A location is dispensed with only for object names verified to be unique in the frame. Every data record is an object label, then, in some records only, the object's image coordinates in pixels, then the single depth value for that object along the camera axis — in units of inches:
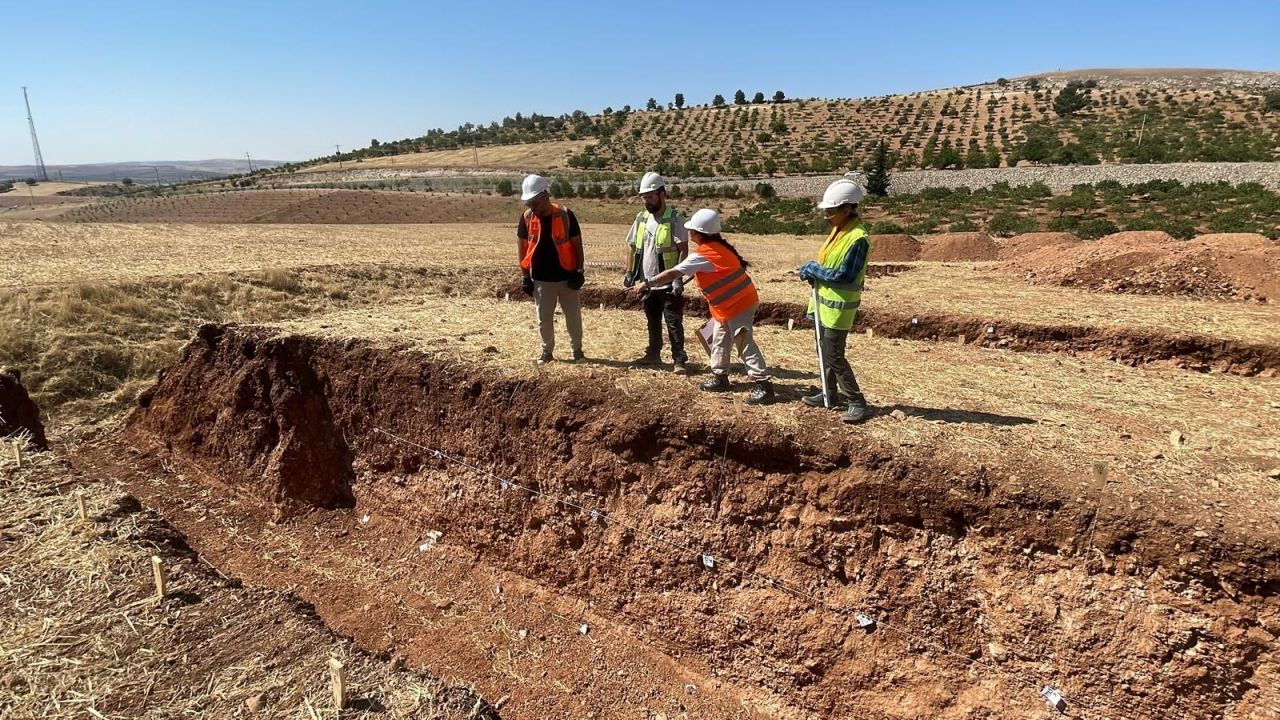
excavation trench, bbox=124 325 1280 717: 172.9
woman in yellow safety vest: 195.8
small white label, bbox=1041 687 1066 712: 180.2
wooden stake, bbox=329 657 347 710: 140.6
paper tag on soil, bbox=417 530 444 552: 294.4
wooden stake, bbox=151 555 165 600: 171.8
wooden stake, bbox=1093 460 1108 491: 185.5
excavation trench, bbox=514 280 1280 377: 315.0
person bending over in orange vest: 220.7
